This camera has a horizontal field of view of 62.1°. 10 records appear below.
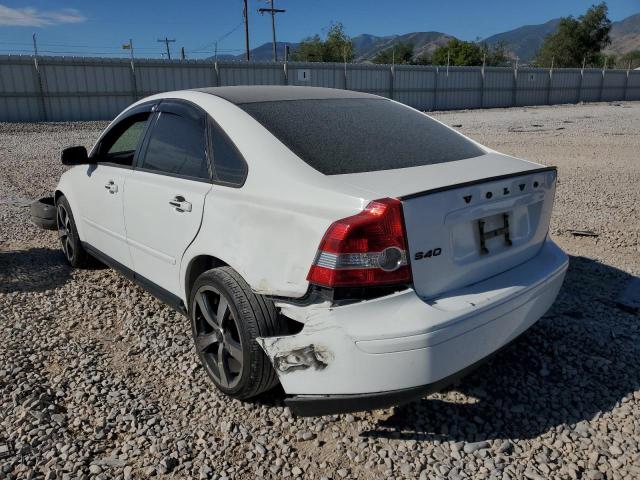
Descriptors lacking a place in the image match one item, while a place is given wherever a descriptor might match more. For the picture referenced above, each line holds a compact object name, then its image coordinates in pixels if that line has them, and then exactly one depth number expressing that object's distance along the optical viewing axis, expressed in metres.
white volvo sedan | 2.13
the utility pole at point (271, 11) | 47.52
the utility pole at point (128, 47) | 24.40
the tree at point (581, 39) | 57.00
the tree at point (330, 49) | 57.72
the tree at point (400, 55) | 72.44
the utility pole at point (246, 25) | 43.00
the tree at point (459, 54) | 64.62
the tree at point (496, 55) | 69.19
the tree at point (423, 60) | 73.97
